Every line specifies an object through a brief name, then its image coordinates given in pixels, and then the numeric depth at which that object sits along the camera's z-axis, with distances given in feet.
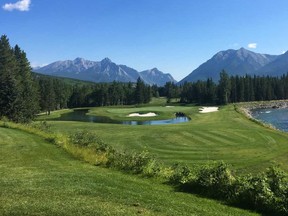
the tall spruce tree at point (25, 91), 168.93
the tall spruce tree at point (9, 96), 157.58
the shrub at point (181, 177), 42.81
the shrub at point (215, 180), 38.25
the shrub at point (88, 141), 66.42
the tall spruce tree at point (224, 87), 391.80
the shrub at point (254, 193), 34.12
